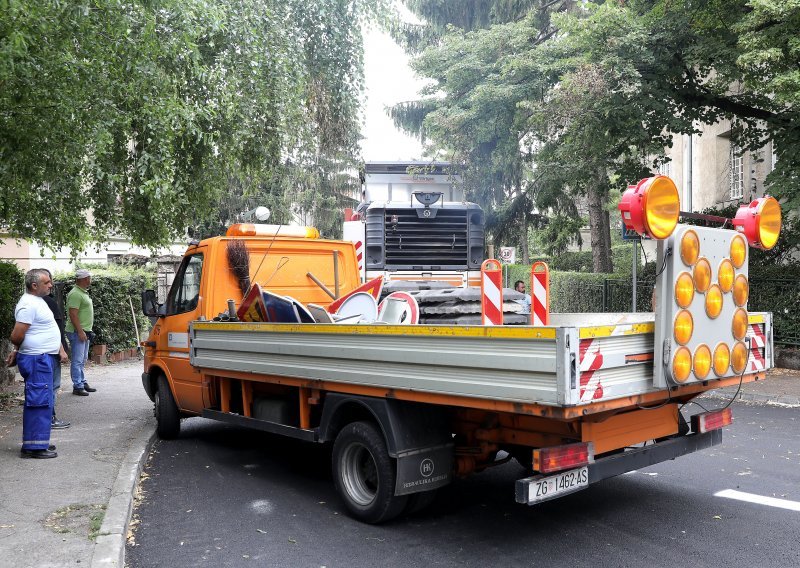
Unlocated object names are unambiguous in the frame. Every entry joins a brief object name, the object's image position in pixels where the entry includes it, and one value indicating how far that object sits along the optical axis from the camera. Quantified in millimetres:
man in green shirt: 10938
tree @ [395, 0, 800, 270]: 12008
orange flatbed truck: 4016
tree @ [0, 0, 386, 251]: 6766
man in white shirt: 6941
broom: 7613
